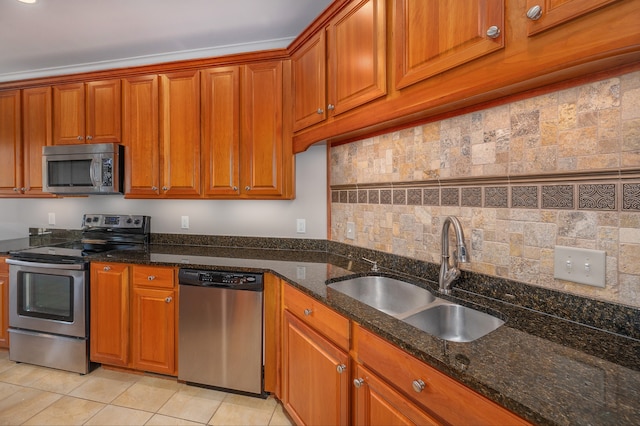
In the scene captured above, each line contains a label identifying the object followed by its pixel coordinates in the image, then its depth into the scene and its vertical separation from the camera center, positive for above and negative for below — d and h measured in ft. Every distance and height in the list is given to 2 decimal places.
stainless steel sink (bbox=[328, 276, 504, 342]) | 3.75 -1.44
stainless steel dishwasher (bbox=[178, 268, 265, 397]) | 6.21 -2.54
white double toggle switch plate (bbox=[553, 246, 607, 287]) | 3.07 -0.61
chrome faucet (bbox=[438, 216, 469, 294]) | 4.27 -0.84
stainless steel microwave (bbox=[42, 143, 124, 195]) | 8.00 +1.13
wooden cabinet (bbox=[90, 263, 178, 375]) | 6.84 -2.49
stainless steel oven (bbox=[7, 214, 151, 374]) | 7.25 -2.40
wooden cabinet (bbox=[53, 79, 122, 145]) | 8.27 +2.74
